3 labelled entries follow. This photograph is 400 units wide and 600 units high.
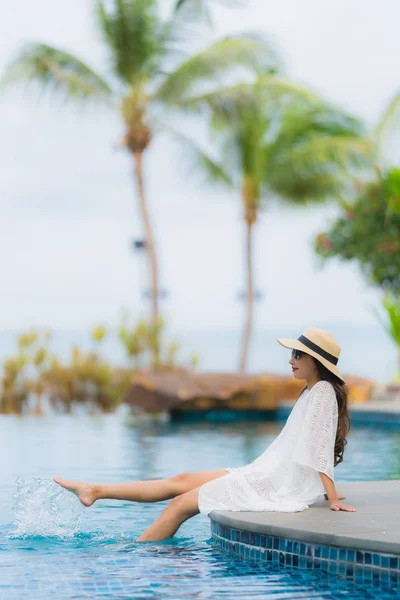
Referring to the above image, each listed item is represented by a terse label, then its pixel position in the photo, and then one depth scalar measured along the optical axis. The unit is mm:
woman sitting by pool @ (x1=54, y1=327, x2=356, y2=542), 5762
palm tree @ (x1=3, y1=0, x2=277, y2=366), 21656
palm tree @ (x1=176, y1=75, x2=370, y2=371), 22750
